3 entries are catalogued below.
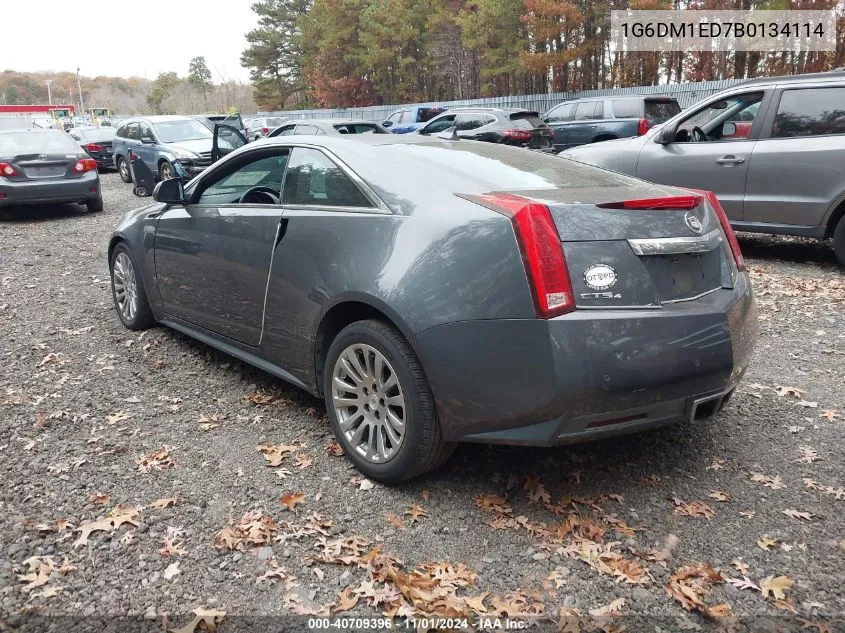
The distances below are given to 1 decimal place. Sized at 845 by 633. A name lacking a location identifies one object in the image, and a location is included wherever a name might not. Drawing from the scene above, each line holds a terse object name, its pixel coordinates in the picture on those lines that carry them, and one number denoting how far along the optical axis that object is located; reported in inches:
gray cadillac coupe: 107.6
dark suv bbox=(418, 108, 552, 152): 650.8
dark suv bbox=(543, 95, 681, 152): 637.9
